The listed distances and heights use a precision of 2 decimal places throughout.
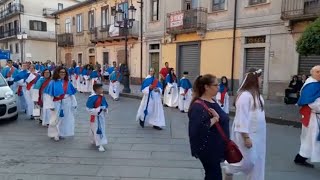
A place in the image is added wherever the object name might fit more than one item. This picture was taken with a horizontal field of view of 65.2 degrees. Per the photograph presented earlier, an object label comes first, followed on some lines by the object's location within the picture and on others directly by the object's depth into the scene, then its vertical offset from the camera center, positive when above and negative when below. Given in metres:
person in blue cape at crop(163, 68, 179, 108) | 9.87 -0.91
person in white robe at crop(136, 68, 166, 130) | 6.40 -0.95
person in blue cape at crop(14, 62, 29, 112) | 7.58 -0.48
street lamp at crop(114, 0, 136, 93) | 13.21 -0.23
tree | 6.97 +0.85
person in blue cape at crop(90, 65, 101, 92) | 13.82 -0.45
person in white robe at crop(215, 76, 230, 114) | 7.68 -0.71
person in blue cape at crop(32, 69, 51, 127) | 6.27 -0.71
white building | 34.02 +5.46
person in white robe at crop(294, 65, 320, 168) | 3.94 -0.77
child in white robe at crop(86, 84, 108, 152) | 4.79 -0.87
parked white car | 6.34 -0.95
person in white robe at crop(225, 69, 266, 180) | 2.94 -0.70
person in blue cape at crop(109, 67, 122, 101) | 11.77 -0.88
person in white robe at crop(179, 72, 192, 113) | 9.08 -0.86
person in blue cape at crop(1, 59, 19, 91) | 7.82 -0.24
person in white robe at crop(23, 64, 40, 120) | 7.28 -0.58
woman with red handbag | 2.45 -0.57
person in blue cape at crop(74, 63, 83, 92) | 14.74 -0.53
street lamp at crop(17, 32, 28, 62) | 32.96 +2.65
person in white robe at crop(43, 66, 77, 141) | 5.39 -0.80
